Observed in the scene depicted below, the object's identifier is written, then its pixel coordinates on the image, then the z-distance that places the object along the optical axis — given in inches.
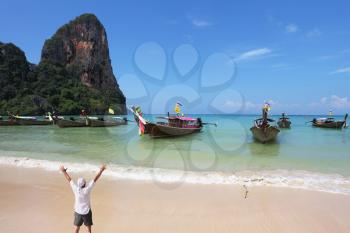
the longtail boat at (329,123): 1531.7
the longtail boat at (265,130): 787.4
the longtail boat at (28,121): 1664.6
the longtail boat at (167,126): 926.4
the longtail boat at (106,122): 1596.9
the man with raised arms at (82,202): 179.0
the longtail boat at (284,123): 1651.1
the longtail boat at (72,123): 1541.6
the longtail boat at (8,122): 1640.0
